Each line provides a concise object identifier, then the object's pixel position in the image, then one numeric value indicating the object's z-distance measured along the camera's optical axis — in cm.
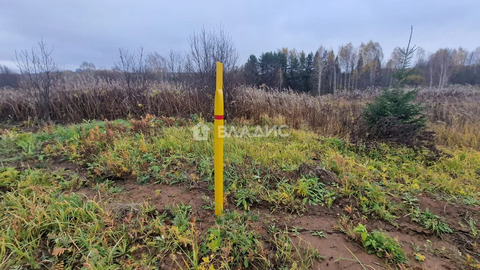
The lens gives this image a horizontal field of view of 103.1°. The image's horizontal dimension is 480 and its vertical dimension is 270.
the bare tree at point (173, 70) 976
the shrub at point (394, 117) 366
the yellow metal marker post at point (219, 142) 150
